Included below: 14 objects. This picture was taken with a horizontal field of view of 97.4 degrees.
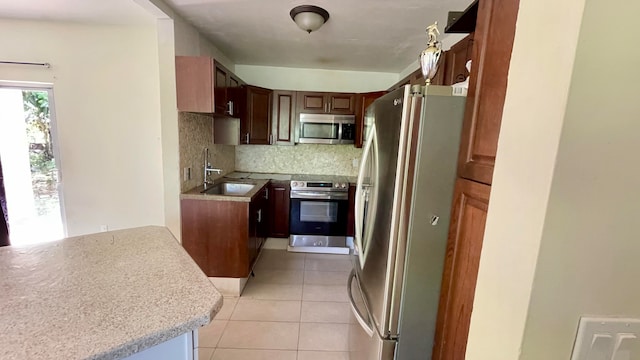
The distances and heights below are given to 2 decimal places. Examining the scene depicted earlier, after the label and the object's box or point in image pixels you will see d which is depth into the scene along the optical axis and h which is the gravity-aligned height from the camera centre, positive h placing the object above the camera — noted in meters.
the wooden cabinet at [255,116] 3.46 +0.24
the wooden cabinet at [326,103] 3.70 +0.47
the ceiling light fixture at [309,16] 2.12 +0.93
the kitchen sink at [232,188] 3.22 -0.62
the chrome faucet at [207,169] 3.02 -0.39
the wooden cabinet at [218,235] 2.52 -0.91
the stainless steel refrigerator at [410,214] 1.10 -0.30
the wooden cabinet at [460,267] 0.90 -0.43
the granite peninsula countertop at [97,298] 0.68 -0.51
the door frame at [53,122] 2.73 +0.02
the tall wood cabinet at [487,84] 0.80 +0.19
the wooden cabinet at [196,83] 2.36 +0.41
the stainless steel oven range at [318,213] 3.51 -0.94
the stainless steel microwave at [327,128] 3.67 +0.14
